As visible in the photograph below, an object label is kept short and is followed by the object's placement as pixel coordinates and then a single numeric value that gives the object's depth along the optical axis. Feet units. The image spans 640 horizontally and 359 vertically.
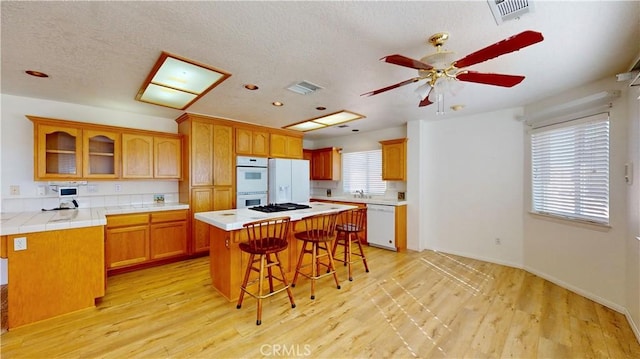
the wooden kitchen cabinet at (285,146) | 16.20
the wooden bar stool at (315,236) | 9.22
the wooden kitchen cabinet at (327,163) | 19.62
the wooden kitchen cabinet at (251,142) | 14.58
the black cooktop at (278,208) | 10.14
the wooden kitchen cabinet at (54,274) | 7.12
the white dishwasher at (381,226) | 14.76
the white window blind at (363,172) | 17.60
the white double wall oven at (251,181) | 14.48
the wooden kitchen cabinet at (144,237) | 10.85
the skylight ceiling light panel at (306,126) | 15.23
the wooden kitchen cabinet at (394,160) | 15.42
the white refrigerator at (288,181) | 15.31
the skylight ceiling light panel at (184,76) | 7.56
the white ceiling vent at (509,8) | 4.90
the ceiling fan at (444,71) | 5.08
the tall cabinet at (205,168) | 12.96
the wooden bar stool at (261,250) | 7.65
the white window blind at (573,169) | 8.77
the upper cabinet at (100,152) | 10.17
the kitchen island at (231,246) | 8.46
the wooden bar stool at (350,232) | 10.71
